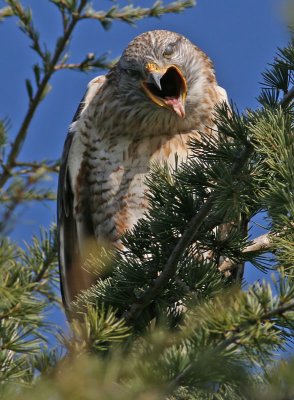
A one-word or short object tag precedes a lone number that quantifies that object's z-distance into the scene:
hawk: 10.89
